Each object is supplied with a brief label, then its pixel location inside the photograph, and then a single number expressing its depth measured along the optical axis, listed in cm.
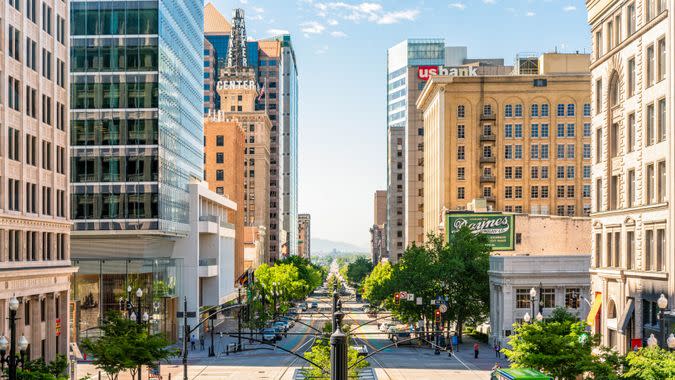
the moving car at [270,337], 10218
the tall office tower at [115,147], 9419
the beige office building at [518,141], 14538
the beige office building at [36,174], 6109
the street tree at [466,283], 10156
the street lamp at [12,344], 3238
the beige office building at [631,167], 5394
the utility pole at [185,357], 5417
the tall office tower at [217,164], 17750
